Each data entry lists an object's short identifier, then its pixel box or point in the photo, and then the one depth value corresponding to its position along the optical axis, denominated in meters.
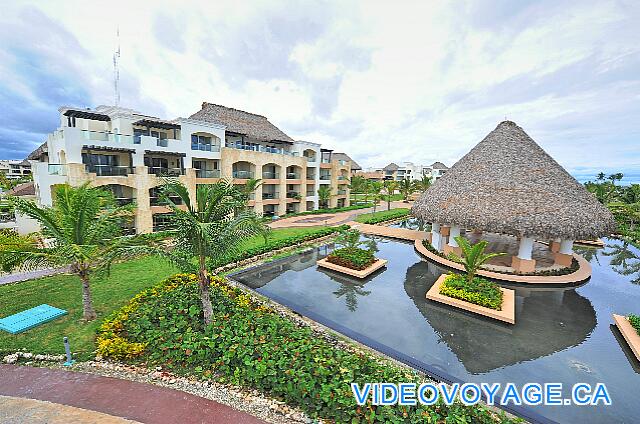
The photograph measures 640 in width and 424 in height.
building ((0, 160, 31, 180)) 82.81
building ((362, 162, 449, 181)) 105.81
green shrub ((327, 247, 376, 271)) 16.09
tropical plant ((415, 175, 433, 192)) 51.80
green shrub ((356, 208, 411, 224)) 32.60
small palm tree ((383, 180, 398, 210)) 43.22
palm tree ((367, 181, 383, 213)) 40.62
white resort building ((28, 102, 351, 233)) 20.39
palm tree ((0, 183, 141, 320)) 9.09
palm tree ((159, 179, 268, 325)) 8.77
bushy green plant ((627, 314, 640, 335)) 9.88
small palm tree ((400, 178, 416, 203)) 48.66
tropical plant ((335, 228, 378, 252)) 17.55
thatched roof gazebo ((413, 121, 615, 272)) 15.26
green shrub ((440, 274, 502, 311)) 11.53
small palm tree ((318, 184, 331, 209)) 39.22
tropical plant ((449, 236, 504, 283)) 12.93
